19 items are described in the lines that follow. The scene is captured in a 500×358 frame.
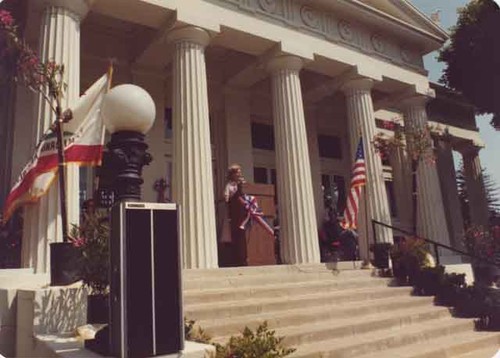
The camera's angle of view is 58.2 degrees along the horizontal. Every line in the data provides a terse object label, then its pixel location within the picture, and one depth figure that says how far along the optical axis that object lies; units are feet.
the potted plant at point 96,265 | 16.34
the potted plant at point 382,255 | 35.83
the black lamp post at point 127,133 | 12.28
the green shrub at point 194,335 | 16.91
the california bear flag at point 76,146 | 21.97
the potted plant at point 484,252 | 36.96
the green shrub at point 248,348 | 13.91
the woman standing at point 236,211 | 31.83
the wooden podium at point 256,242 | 31.96
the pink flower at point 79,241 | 18.32
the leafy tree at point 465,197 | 108.28
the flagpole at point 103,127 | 19.63
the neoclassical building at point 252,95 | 29.58
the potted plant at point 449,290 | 30.17
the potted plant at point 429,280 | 31.09
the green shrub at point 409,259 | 33.04
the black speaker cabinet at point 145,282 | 11.19
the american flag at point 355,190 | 37.06
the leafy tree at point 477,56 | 54.03
